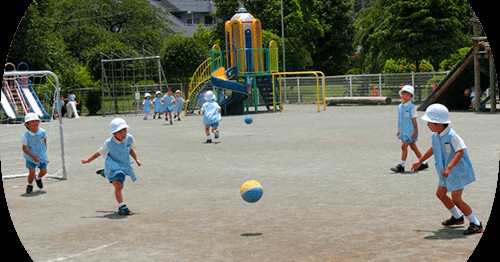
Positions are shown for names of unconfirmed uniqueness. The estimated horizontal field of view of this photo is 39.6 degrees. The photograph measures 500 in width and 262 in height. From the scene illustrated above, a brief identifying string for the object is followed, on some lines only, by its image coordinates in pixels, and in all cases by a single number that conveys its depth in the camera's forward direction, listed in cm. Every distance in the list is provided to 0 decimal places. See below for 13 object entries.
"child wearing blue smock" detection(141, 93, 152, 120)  3713
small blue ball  2724
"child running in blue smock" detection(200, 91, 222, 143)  2075
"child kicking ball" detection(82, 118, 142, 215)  1013
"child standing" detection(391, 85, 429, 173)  1319
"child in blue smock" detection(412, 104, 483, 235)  800
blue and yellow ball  966
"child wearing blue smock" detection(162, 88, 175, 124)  3253
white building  9119
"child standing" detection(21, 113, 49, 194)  1241
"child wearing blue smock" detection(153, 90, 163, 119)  3612
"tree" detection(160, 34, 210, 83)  5141
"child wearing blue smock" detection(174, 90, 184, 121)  3428
